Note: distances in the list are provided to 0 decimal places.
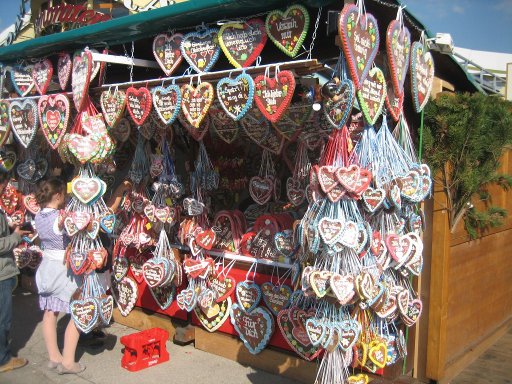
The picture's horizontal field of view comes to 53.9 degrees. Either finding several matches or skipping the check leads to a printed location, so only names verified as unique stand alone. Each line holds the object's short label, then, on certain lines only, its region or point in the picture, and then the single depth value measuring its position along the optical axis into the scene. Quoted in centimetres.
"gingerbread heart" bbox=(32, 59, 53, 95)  444
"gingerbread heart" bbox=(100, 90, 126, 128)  377
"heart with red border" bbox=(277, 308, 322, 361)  341
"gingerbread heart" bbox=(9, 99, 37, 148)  428
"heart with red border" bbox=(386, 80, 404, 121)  310
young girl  395
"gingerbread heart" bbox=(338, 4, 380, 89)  257
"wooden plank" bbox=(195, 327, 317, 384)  381
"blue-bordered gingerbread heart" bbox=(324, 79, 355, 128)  272
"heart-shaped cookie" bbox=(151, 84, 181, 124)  341
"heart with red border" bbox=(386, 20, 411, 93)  284
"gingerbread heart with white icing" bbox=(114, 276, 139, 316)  484
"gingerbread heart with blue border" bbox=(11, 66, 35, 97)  460
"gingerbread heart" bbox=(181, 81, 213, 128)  324
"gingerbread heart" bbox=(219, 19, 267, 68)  306
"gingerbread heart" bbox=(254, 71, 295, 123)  283
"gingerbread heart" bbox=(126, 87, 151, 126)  358
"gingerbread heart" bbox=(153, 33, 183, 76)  354
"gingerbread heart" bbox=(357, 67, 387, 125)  281
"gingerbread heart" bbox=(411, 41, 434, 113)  314
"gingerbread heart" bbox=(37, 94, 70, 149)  403
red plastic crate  408
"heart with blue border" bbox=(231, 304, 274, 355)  393
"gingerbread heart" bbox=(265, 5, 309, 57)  283
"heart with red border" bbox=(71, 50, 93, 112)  376
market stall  287
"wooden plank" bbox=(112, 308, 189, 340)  470
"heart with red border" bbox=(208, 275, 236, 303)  420
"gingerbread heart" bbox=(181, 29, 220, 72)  332
